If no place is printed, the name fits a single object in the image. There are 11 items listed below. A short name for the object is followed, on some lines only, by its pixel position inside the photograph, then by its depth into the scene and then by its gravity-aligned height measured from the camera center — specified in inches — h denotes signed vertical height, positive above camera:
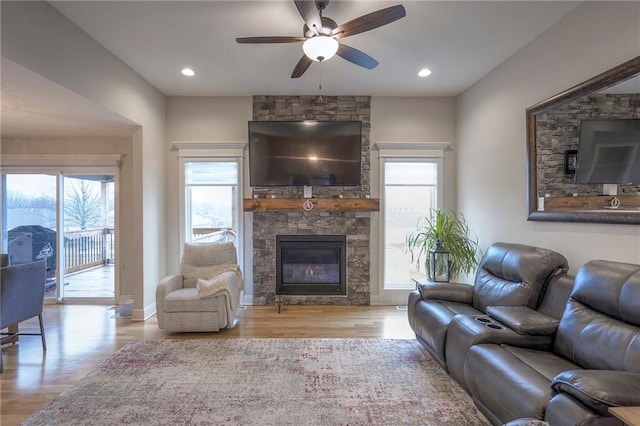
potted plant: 150.0 -15.6
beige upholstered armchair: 134.1 -40.5
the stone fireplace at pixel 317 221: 178.1 -5.3
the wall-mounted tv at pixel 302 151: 168.9 +33.5
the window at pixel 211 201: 180.9 +6.6
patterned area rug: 81.6 -53.8
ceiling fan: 84.0 +54.0
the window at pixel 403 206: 181.2 +3.5
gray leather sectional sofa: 53.9 -31.4
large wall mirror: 81.8 +18.6
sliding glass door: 180.7 -4.7
